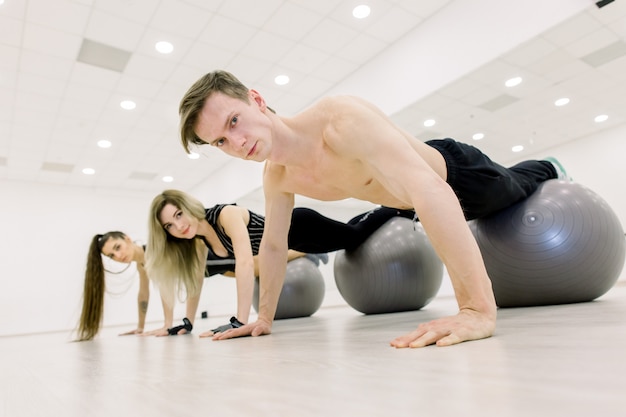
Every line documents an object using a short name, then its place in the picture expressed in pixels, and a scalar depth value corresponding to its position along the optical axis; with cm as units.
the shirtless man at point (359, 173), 98
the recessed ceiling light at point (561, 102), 510
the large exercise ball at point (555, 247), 165
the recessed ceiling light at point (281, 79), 524
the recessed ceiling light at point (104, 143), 649
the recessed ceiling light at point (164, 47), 440
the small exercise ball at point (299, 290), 333
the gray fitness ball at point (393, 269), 243
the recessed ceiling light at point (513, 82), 424
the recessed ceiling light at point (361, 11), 409
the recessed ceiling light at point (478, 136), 586
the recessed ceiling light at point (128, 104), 547
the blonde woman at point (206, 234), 233
